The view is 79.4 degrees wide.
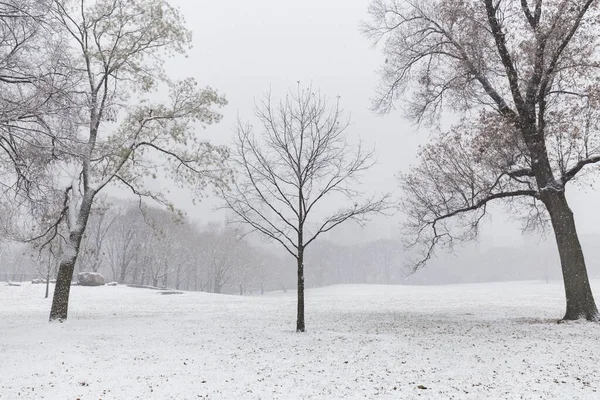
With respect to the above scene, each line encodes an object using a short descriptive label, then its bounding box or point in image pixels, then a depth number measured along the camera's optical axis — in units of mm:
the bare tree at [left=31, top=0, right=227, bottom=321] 15156
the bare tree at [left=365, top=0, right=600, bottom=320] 10492
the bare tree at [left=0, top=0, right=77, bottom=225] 7469
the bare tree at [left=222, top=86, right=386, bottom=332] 12656
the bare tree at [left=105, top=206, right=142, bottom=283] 52719
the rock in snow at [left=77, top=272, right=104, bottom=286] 39625
